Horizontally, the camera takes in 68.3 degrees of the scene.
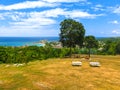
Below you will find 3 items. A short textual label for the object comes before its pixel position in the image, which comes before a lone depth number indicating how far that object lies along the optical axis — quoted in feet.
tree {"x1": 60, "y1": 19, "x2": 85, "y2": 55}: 113.52
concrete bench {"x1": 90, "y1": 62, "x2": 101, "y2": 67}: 67.88
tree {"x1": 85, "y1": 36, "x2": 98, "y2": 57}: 136.14
